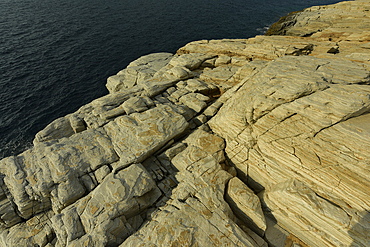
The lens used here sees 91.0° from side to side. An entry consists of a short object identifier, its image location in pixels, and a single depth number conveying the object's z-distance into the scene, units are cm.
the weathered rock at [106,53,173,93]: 3656
